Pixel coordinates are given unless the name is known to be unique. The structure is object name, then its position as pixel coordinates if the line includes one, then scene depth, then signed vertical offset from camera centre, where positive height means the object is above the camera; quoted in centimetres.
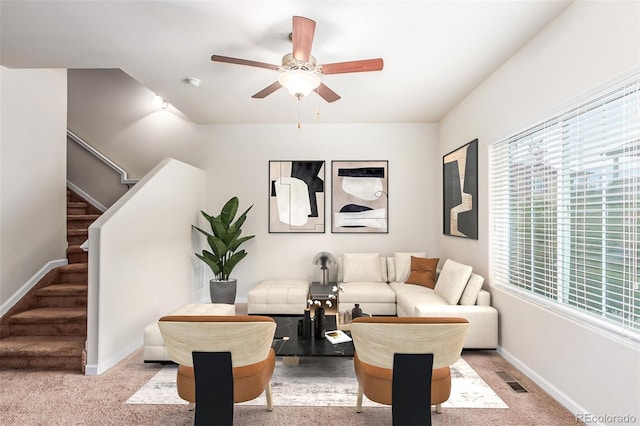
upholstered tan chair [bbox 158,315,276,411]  191 -77
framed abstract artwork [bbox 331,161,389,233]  520 +36
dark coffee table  264 -114
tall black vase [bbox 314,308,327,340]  293 -101
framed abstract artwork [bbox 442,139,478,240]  383 +33
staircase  294 -111
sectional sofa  324 -95
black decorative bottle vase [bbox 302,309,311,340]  294 -104
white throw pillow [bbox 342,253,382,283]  478 -79
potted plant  464 -52
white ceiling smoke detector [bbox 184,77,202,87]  344 +148
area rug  243 -143
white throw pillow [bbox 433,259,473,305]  348 -75
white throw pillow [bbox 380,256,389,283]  487 -83
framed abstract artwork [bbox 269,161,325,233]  522 +32
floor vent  258 -140
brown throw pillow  443 -79
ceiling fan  223 +112
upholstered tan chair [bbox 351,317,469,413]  184 -73
